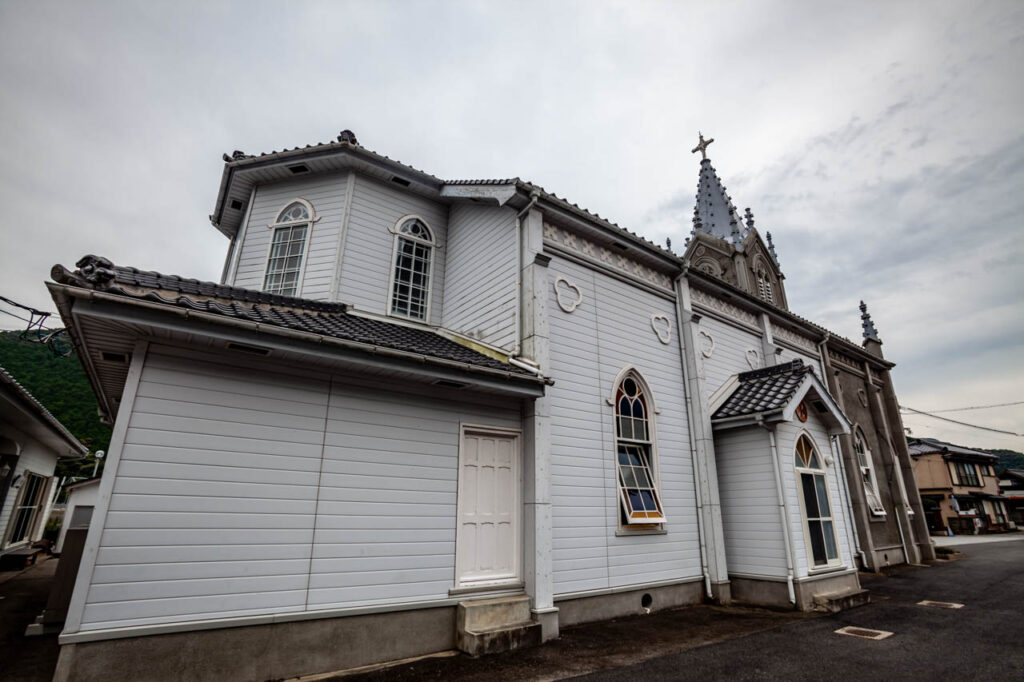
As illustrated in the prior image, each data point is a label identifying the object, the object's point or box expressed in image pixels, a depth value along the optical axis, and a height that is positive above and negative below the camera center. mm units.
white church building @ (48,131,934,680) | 4785 +880
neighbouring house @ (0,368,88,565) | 9844 +908
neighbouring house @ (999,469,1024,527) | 45469 +1275
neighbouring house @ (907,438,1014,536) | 35719 +1150
